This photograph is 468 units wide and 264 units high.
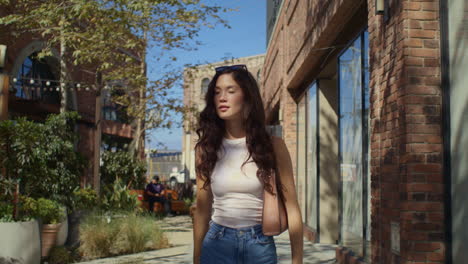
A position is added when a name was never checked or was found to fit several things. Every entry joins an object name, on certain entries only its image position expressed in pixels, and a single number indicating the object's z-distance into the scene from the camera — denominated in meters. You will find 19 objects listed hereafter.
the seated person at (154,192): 21.41
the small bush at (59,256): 9.30
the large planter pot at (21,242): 7.34
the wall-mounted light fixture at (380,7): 5.43
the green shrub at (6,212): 7.71
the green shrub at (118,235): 9.88
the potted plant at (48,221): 9.30
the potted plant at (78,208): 10.50
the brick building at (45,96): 19.70
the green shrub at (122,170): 24.05
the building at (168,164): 60.75
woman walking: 2.49
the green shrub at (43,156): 8.97
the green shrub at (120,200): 14.50
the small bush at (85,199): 11.13
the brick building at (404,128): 4.52
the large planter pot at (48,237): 9.36
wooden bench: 21.44
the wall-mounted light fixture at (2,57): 7.09
